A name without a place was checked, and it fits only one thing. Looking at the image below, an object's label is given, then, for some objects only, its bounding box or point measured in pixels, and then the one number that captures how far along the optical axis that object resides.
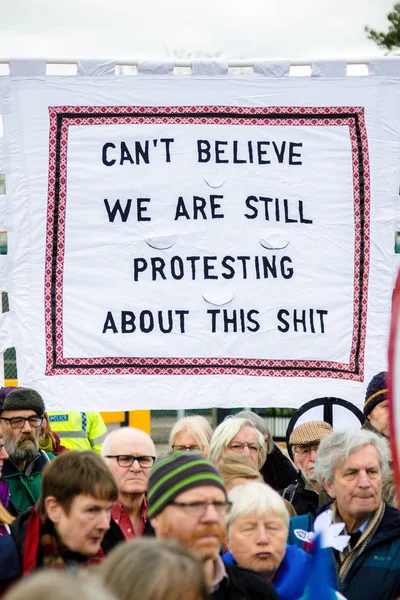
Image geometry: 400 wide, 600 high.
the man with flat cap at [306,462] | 10.79
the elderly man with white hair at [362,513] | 8.17
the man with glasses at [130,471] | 9.28
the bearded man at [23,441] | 10.84
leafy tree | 39.04
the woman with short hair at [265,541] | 7.27
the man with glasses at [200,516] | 6.15
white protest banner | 10.57
